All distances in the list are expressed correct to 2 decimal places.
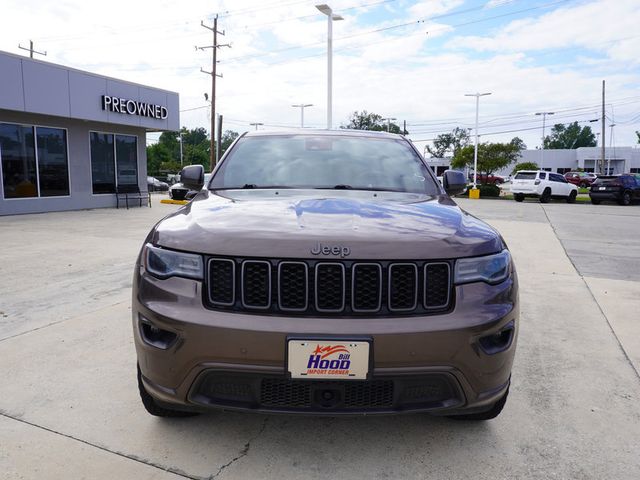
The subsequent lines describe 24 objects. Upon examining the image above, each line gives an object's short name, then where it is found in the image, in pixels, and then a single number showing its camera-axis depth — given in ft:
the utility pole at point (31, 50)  140.87
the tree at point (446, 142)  324.39
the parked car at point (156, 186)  124.26
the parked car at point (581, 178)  162.10
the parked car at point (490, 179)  146.73
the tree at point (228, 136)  420.52
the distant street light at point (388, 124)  246.68
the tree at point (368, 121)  259.60
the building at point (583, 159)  245.86
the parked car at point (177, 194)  71.56
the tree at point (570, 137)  400.88
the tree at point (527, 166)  185.42
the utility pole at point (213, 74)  104.62
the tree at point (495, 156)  120.47
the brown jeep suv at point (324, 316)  6.49
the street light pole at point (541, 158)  262.06
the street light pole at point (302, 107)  123.13
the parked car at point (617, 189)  80.74
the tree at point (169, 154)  227.14
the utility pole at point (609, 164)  239.07
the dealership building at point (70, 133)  45.96
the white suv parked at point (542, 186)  85.73
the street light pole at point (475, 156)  114.79
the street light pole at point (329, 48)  62.03
